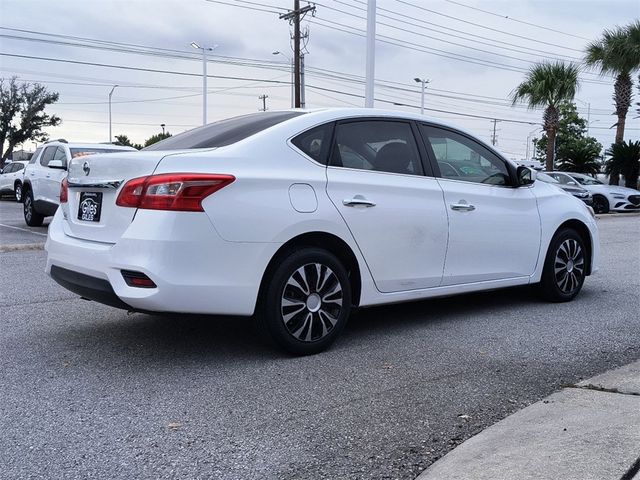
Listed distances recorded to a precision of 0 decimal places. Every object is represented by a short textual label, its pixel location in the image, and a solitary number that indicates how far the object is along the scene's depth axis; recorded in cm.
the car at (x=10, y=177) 2491
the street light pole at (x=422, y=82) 4444
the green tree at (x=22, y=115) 6253
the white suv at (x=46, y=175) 1231
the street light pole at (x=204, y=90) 3850
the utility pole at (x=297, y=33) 2938
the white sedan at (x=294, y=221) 400
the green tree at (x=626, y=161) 3025
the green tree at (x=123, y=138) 9118
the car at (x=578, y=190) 2225
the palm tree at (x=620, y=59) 3098
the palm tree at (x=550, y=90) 3189
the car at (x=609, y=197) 2345
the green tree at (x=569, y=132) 7188
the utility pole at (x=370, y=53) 1855
